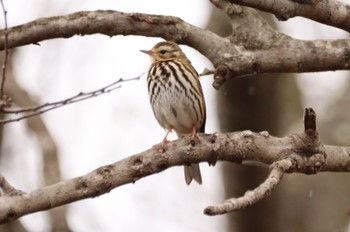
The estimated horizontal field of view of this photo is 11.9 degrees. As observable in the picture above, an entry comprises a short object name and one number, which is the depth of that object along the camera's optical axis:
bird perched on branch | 12.83
